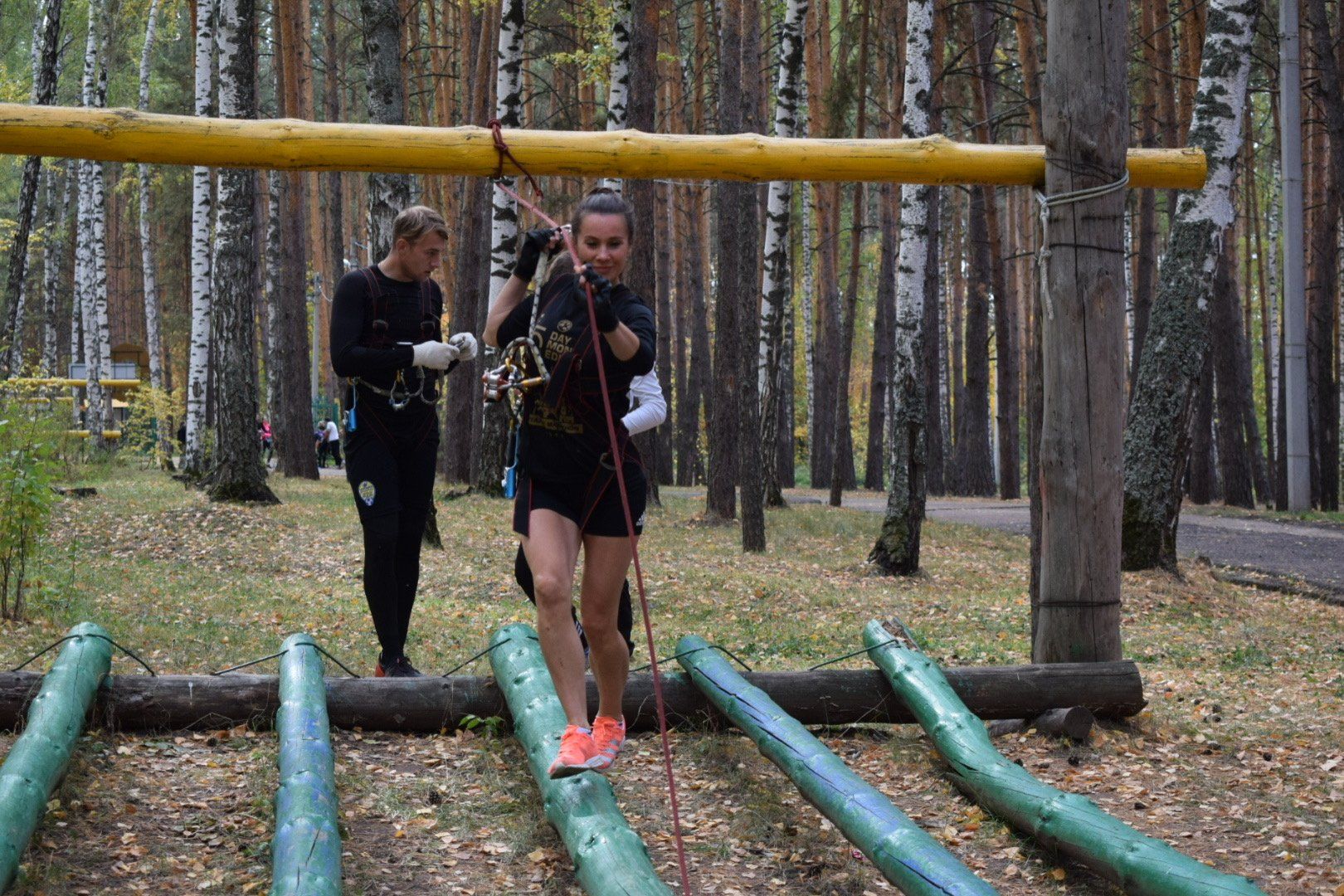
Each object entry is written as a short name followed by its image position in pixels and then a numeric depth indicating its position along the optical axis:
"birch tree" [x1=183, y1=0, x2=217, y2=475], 19.00
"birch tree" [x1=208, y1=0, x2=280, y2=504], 15.18
